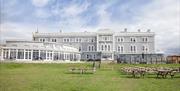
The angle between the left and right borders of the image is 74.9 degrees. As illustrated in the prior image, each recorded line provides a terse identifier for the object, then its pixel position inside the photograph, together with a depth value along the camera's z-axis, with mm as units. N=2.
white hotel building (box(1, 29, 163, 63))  30454
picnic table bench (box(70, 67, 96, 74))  11854
